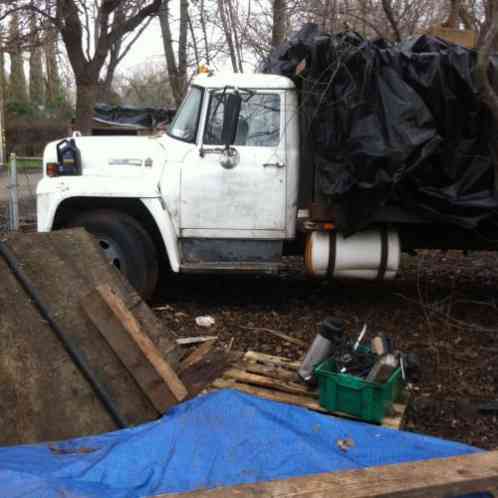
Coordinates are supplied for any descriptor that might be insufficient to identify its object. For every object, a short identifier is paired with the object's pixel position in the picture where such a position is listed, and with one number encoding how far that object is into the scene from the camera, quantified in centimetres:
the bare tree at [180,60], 1500
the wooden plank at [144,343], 415
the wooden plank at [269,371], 488
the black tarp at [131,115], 1587
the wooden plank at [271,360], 512
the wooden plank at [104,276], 466
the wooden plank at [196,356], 471
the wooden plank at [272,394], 439
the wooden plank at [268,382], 463
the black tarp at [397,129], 559
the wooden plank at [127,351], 412
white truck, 609
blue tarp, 295
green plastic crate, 414
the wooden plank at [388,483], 275
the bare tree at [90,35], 1299
